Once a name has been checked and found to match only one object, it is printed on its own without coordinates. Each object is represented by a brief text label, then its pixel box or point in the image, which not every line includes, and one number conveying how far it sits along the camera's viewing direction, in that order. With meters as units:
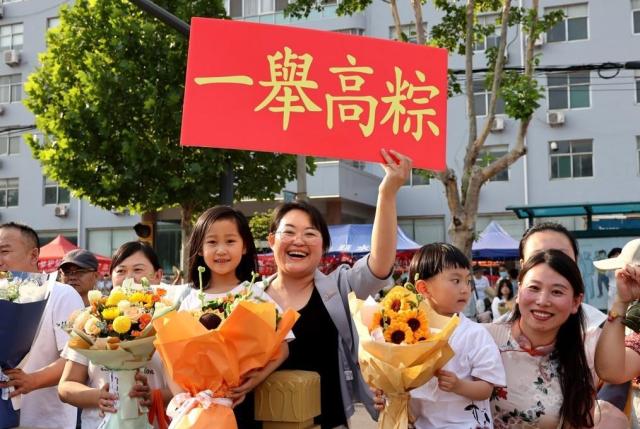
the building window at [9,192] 26.03
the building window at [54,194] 25.56
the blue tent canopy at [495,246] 17.02
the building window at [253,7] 23.50
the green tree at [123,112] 11.86
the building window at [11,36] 26.33
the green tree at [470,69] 9.45
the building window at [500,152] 21.39
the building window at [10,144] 26.12
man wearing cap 4.75
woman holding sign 2.61
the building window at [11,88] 26.03
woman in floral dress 2.53
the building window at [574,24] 20.83
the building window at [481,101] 21.38
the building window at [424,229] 22.30
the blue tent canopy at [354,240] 15.17
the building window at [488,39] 21.05
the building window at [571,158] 20.78
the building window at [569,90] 20.69
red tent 14.75
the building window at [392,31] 21.08
